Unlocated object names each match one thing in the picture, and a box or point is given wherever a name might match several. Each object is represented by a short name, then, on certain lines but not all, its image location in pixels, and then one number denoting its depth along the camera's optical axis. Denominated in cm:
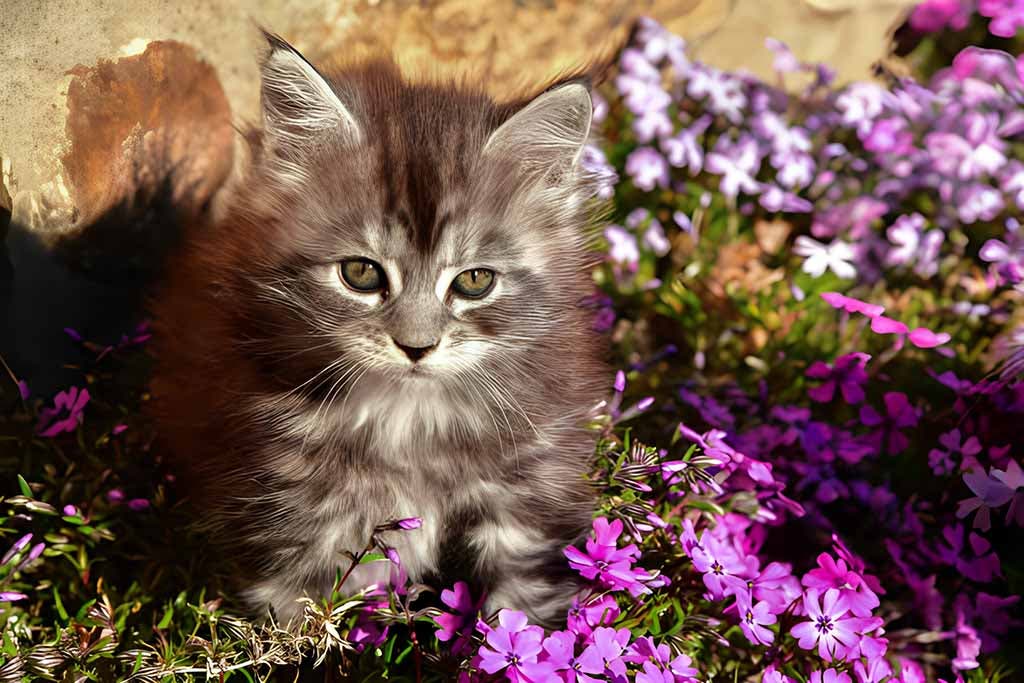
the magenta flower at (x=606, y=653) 162
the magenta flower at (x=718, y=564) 184
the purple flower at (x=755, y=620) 179
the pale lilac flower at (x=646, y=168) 310
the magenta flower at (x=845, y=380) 232
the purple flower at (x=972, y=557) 203
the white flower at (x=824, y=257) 289
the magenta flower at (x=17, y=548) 176
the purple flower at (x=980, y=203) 306
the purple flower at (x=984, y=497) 181
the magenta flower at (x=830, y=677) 176
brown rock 207
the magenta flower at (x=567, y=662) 161
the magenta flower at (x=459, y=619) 172
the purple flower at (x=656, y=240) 306
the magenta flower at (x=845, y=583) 184
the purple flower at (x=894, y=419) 231
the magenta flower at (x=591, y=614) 176
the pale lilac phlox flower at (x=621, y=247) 300
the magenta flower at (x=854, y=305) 217
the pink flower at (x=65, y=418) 209
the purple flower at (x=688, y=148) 312
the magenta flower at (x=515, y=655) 157
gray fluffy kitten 159
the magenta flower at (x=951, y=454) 209
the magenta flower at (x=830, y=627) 182
